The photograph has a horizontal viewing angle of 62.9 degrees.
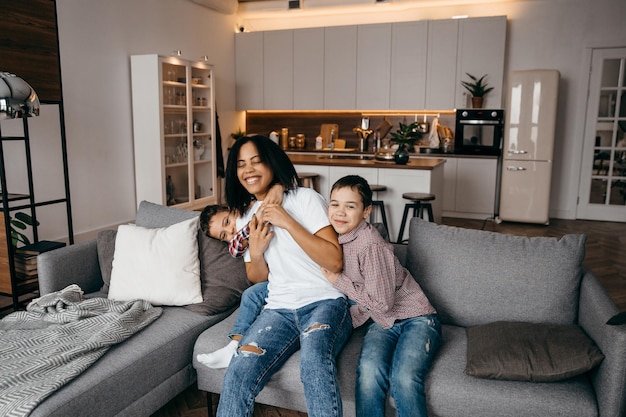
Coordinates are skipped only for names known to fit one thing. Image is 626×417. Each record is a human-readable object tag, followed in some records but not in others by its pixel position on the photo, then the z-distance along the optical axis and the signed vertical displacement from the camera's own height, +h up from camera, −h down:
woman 1.73 -0.62
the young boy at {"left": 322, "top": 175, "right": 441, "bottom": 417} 1.76 -0.67
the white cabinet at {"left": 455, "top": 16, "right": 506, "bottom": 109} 6.51 +1.05
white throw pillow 2.38 -0.64
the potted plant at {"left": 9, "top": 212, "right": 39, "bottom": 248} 3.67 -0.67
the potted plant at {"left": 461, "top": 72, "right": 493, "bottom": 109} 6.57 +0.58
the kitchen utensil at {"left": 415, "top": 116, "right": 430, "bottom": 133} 7.21 +0.09
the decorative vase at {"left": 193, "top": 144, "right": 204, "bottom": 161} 6.36 -0.26
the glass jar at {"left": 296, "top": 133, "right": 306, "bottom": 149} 7.99 -0.14
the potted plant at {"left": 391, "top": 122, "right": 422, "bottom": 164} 5.02 -0.08
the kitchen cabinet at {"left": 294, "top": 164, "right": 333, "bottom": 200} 5.29 -0.42
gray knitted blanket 1.67 -0.80
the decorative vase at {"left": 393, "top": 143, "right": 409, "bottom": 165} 5.01 -0.22
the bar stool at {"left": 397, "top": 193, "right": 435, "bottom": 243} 4.64 -0.66
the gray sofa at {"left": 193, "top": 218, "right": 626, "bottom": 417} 1.71 -0.73
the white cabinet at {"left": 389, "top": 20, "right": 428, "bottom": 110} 6.89 +0.92
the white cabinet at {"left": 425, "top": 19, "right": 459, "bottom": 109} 6.72 +0.92
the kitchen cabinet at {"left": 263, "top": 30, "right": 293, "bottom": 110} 7.60 +0.93
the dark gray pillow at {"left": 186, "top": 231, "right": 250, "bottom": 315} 2.46 -0.69
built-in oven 6.46 +0.03
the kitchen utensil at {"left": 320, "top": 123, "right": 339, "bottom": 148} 7.82 +0.01
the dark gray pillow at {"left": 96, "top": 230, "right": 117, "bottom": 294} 2.61 -0.63
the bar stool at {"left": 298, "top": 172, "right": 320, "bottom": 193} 5.25 -0.48
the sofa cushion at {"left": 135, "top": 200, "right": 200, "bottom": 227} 2.70 -0.45
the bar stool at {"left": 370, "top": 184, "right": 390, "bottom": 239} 4.88 -0.66
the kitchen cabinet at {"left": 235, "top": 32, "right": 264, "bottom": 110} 7.80 +0.94
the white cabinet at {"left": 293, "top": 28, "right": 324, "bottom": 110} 7.45 +0.93
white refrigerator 6.18 -0.14
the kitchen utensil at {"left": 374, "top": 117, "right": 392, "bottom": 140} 7.13 +0.07
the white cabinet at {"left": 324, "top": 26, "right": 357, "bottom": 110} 7.27 +0.94
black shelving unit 3.28 -0.55
